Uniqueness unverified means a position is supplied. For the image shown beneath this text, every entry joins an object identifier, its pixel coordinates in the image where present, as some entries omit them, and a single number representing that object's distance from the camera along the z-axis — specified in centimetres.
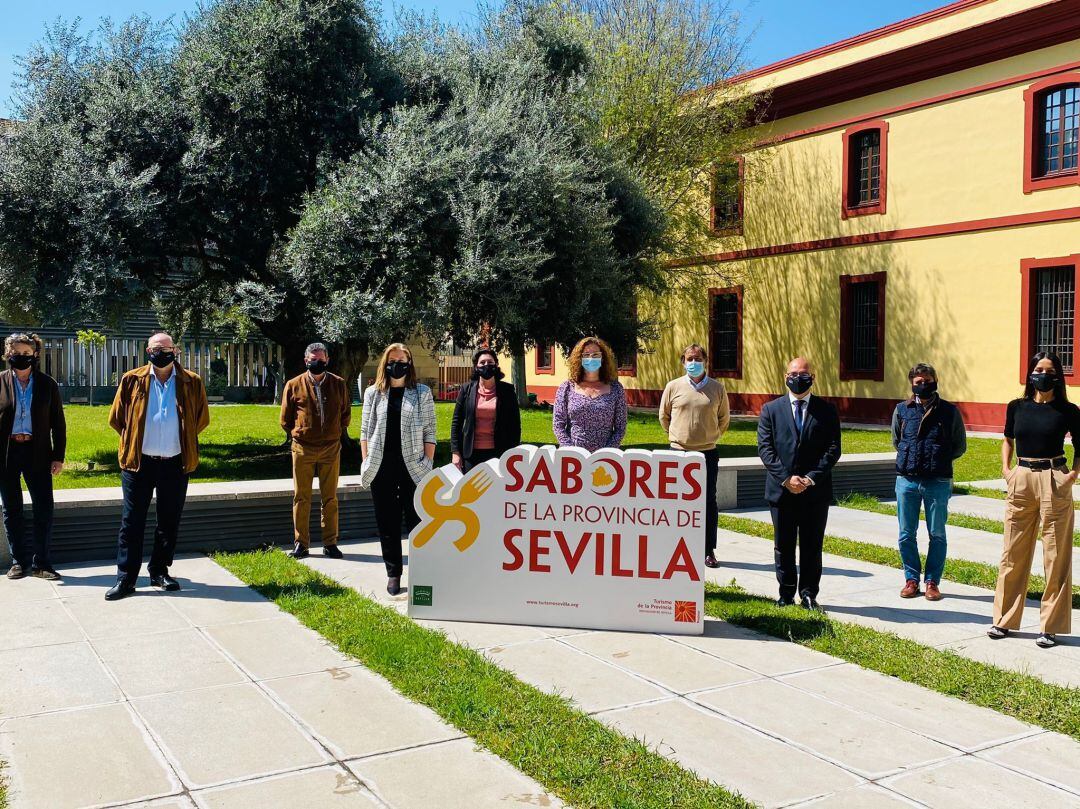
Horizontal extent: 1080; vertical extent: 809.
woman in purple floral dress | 722
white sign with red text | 616
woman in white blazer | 714
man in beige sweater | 802
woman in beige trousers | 586
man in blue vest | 704
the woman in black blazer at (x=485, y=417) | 757
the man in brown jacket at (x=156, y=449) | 693
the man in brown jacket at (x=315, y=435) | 835
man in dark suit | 661
